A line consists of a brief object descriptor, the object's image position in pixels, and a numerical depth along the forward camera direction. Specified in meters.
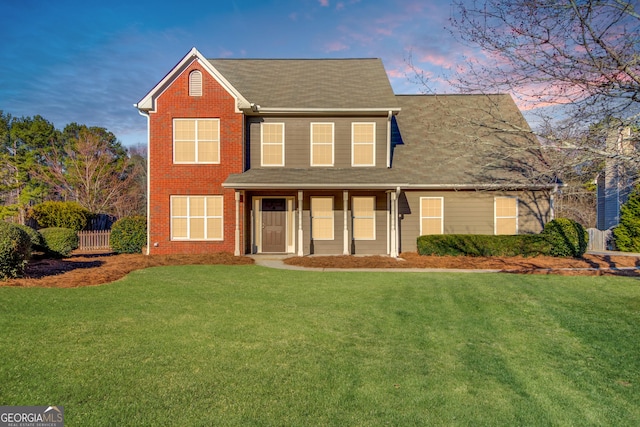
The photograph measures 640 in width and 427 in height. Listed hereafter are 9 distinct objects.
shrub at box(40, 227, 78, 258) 15.45
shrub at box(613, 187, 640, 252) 19.58
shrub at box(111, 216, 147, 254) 17.30
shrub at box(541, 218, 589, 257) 15.23
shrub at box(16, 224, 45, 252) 14.18
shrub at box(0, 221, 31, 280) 9.92
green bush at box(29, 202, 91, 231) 19.12
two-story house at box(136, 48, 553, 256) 16.41
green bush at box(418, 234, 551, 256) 15.45
